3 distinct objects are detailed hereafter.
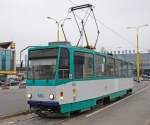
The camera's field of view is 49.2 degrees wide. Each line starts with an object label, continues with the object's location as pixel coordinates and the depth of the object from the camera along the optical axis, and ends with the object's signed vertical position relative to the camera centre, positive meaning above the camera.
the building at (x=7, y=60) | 35.22 +1.78
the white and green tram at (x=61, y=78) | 6.28 -0.42
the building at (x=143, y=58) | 52.97 +3.19
